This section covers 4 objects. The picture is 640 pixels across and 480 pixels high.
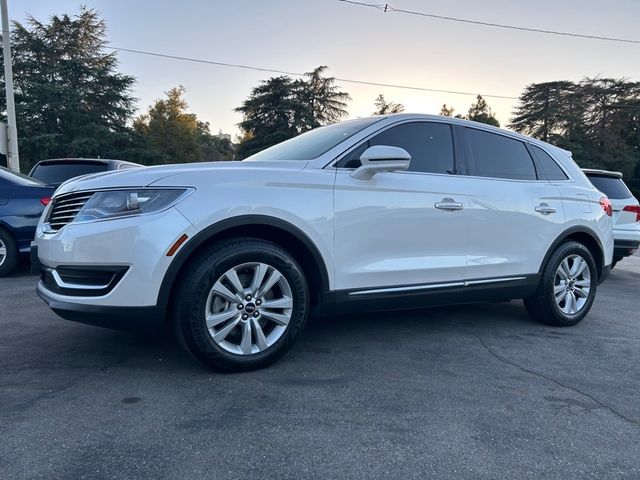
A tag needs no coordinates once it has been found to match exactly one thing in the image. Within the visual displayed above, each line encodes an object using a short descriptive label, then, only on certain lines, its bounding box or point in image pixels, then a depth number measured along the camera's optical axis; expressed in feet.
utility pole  39.72
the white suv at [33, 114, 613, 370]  9.04
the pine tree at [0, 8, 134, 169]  105.29
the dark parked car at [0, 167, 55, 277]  19.47
